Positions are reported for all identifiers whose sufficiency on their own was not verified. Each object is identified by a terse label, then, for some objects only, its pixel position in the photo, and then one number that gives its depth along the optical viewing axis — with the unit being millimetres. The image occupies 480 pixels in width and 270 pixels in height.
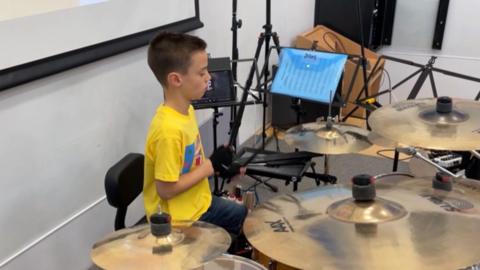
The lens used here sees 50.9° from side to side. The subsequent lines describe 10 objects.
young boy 1436
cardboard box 3340
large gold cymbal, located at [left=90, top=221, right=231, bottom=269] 912
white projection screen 1516
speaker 3590
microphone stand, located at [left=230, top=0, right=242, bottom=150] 2233
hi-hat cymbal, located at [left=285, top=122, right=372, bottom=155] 1672
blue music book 2160
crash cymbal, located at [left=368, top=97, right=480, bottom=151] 1266
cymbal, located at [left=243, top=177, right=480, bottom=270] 889
